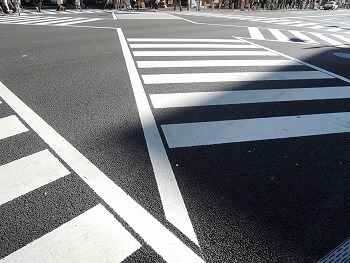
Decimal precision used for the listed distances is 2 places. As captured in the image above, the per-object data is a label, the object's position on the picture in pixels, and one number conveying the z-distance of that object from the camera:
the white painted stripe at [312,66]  6.75
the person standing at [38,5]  22.55
